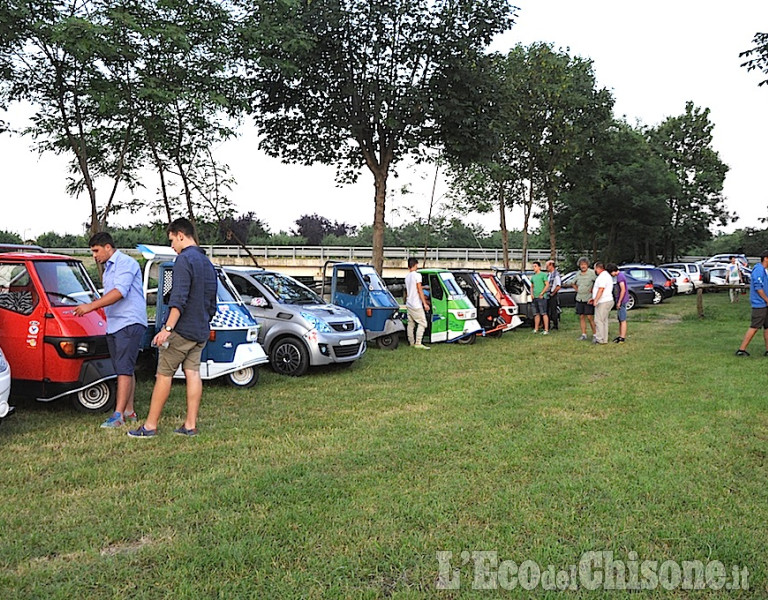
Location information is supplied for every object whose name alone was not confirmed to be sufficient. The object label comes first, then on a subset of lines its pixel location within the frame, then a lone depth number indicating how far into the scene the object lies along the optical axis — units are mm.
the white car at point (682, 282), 30750
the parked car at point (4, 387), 6090
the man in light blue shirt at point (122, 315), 6836
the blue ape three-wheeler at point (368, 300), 13328
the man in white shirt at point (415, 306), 13500
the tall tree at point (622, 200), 37625
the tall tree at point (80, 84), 11836
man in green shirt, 16562
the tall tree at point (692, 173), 45719
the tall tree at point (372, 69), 18453
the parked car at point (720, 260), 40216
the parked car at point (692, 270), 32594
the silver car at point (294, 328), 10289
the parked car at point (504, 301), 15914
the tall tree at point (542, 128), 28844
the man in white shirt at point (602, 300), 14227
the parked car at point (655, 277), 26098
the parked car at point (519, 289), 17891
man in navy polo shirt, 6254
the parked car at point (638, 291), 25266
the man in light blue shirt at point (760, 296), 11422
